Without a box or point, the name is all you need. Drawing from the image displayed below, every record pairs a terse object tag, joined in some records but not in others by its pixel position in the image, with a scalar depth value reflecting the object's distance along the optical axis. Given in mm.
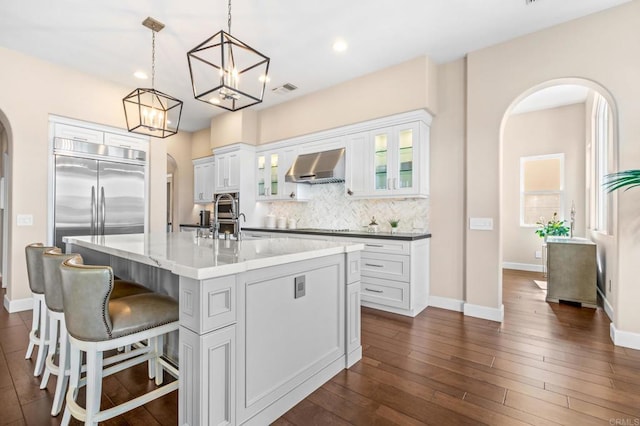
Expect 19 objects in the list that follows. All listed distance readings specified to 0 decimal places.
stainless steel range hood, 4559
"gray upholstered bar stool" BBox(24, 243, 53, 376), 2221
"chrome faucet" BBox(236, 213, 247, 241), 2751
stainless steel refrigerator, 4137
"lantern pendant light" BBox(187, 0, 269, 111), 2068
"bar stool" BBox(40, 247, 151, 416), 1805
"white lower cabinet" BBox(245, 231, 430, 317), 3604
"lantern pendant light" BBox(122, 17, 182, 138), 3065
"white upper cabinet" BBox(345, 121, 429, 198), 3916
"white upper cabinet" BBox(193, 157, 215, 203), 6688
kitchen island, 1452
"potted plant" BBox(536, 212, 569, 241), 5277
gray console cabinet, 3910
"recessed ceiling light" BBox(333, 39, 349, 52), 3498
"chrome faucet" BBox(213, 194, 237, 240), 2721
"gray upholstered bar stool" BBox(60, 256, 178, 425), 1455
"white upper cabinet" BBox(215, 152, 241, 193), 5762
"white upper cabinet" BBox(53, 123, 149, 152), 4198
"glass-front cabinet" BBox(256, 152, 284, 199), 5523
